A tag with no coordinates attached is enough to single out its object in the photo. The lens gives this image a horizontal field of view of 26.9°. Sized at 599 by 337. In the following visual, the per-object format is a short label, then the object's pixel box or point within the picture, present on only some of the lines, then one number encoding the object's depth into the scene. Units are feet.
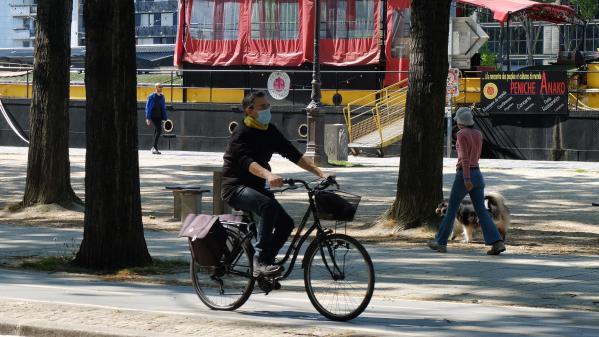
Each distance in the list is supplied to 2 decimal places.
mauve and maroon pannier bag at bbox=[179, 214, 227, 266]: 32.58
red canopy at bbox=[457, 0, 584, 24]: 118.93
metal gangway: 113.70
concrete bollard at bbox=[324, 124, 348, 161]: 101.45
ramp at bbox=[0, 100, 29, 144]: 139.54
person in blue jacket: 112.98
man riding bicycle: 31.50
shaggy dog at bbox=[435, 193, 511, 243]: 48.93
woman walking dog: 45.44
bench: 56.95
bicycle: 30.48
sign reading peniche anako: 108.17
